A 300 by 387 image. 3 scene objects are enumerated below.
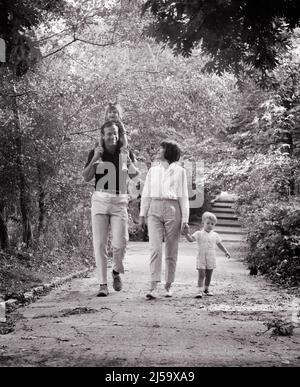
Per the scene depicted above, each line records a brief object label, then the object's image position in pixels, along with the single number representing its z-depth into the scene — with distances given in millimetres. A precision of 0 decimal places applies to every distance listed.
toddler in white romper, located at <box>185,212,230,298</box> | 7156
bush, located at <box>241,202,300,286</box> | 8578
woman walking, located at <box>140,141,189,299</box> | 6594
